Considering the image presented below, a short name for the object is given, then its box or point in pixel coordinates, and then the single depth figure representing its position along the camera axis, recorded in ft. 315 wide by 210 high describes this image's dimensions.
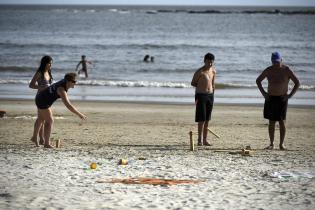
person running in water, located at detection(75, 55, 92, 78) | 168.45
